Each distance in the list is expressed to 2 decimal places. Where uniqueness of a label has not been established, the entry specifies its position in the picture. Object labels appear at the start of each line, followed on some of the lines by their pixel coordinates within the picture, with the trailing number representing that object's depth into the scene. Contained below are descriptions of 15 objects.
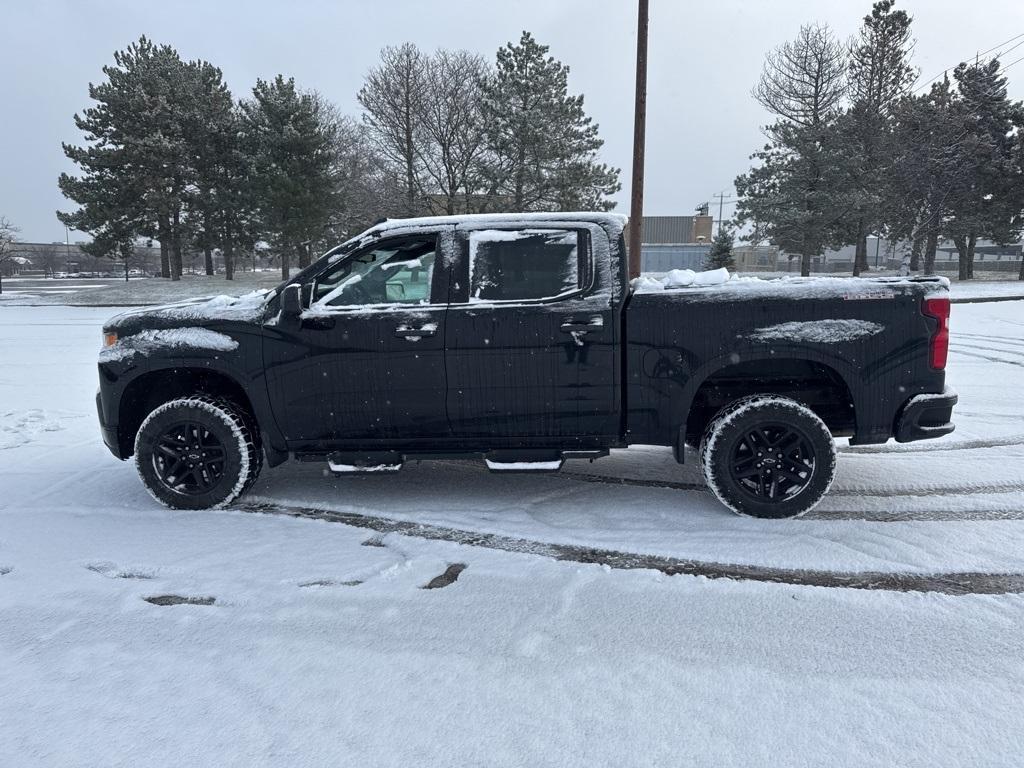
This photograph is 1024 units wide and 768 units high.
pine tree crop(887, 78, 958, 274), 34.09
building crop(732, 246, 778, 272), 62.44
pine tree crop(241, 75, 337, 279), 32.66
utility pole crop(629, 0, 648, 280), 13.87
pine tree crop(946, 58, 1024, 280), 36.00
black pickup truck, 3.95
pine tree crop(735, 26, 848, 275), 35.72
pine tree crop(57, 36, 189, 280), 33.50
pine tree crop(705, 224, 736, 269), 35.09
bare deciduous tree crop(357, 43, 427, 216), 33.91
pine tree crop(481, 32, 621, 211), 31.29
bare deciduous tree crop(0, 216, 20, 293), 41.19
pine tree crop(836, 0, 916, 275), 35.38
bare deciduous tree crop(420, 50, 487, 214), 33.28
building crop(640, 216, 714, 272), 50.84
